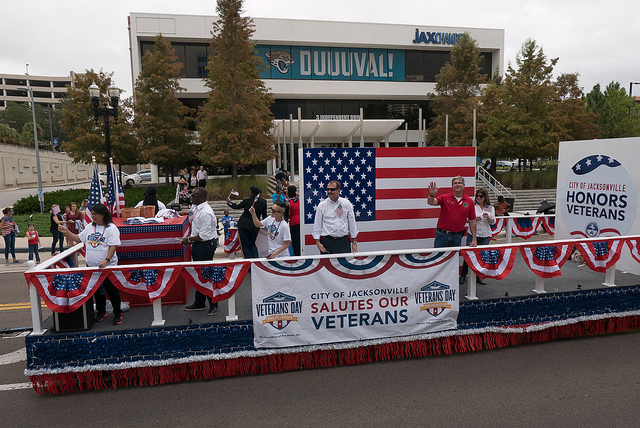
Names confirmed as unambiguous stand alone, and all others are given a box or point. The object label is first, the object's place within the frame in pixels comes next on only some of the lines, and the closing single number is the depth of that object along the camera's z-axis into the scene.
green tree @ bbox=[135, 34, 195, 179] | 24.98
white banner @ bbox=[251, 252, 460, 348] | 4.92
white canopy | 29.20
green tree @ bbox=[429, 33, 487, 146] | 31.89
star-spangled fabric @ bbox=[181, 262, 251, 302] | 4.93
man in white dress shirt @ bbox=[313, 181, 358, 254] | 6.21
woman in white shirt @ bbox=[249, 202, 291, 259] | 6.20
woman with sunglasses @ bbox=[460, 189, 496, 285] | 7.09
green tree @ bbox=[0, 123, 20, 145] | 48.20
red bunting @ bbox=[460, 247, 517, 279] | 5.49
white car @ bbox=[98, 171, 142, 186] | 35.90
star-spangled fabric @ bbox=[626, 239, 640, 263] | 6.15
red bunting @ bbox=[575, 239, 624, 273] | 5.94
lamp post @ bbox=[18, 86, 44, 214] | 22.37
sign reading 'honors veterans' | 7.19
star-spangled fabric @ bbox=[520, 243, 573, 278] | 5.67
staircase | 24.23
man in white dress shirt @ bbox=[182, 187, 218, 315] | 5.78
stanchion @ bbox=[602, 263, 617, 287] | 6.03
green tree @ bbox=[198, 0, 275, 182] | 22.48
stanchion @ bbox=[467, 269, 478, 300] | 5.63
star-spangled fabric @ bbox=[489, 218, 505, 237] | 9.14
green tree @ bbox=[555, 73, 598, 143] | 26.59
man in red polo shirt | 6.40
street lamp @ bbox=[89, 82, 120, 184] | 14.54
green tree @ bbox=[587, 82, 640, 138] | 31.92
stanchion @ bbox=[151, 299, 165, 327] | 4.87
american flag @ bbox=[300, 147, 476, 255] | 6.95
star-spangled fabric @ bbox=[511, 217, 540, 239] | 8.98
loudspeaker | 4.66
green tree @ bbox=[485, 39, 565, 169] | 24.77
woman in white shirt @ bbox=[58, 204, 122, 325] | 5.21
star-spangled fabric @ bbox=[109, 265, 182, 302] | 4.79
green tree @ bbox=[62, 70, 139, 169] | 24.05
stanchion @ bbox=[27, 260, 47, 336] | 4.52
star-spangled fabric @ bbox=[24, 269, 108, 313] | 4.54
